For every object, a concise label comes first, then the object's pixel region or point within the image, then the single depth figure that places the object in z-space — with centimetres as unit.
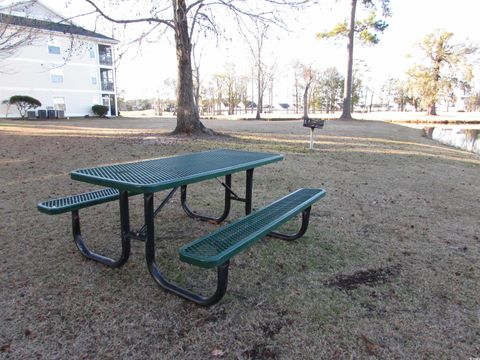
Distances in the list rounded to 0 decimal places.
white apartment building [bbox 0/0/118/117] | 2430
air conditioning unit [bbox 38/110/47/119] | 2410
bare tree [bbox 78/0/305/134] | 929
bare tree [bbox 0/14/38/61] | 1035
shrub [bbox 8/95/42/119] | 2264
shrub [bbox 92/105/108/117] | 2740
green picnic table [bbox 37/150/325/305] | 191
